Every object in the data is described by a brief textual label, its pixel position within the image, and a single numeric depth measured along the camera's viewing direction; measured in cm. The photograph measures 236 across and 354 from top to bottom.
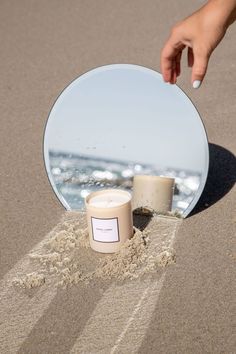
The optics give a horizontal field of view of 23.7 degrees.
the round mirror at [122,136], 208
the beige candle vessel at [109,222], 183
